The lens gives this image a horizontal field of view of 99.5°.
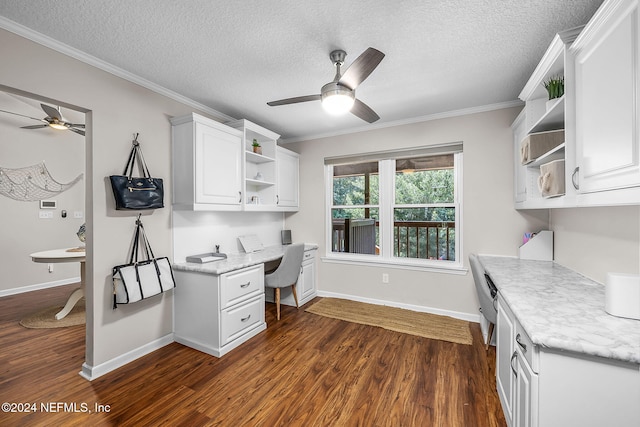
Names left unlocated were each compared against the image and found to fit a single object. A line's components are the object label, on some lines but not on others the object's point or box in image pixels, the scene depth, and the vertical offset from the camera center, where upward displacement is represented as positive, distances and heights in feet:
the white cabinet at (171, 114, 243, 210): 8.46 +1.61
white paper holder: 8.41 -1.07
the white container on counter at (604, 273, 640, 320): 3.90 -1.19
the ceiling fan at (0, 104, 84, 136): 10.75 +3.91
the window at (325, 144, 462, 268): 11.11 +0.26
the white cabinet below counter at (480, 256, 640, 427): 3.19 -1.92
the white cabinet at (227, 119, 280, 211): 11.24 +1.97
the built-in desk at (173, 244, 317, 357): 8.05 -2.86
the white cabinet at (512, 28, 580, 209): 4.92 +2.12
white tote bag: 7.21 -1.76
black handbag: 7.19 +0.68
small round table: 10.25 -1.75
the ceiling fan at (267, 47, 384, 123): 5.38 +2.92
